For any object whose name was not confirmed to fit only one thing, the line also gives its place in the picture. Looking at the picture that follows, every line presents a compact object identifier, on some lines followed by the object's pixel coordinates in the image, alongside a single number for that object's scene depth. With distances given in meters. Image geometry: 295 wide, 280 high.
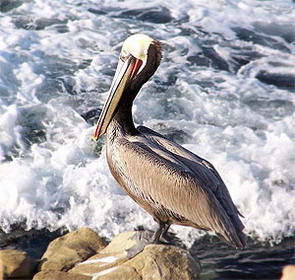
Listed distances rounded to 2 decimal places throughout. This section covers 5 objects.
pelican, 9.78
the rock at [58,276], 10.06
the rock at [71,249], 10.56
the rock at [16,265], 10.29
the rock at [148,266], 9.78
